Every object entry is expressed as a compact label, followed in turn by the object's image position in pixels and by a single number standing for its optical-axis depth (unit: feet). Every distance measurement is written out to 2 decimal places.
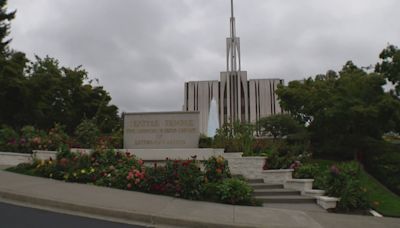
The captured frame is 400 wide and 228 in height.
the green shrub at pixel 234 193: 29.01
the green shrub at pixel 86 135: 44.36
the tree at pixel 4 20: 96.12
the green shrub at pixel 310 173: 34.18
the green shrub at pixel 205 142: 42.02
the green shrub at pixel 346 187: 29.35
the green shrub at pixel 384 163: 44.68
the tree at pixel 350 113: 46.70
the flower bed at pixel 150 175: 29.53
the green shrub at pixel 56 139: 42.50
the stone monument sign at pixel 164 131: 42.27
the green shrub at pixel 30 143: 42.52
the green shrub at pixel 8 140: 42.80
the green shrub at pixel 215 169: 31.27
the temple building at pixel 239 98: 221.87
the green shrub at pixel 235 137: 41.50
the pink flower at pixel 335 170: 31.50
